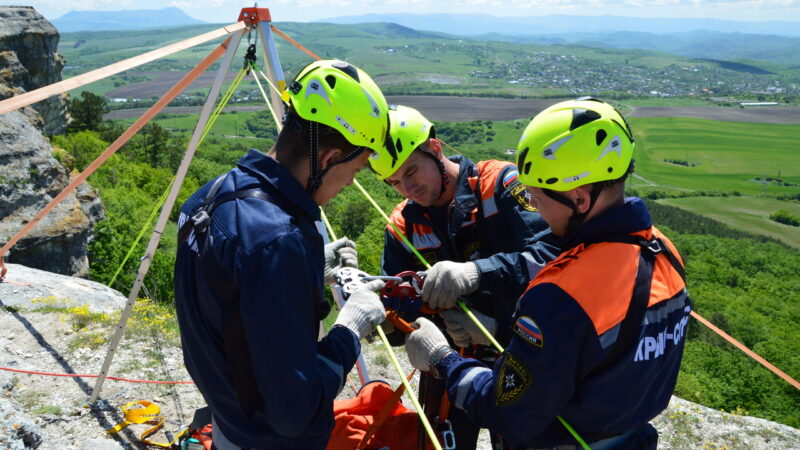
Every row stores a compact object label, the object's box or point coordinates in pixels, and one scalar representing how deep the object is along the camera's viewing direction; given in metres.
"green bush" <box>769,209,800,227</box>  91.06
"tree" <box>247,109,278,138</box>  110.78
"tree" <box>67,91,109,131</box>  44.88
